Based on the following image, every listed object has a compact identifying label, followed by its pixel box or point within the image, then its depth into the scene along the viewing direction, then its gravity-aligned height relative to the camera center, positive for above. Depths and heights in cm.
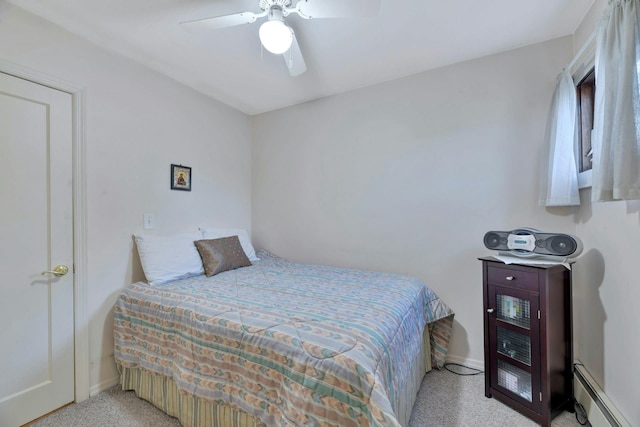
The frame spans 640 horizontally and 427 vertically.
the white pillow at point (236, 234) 265 -22
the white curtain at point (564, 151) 174 +39
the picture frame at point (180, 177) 246 +34
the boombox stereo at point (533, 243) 159 -20
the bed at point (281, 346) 100 -63
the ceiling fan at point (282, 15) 137 +107
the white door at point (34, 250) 158 -23
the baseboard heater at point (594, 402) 135 -105
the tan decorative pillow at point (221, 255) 231 -38
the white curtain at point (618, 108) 108 +44
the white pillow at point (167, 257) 204 -35
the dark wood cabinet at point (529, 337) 155 -77
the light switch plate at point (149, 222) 224 -7
